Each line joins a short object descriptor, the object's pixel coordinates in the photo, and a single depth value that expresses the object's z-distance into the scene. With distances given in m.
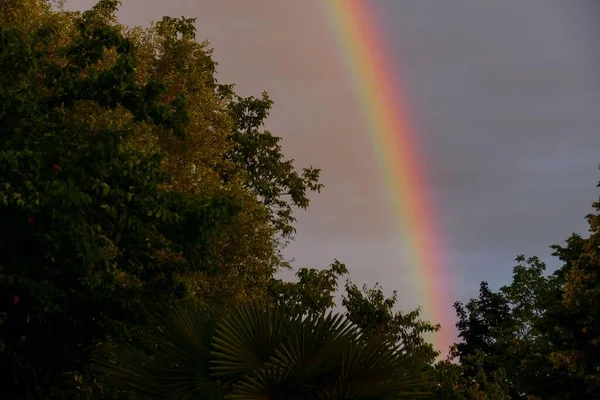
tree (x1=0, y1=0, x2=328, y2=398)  14.91
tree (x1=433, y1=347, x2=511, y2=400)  26.59
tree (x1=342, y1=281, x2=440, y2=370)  28.16
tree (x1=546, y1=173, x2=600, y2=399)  36.84
